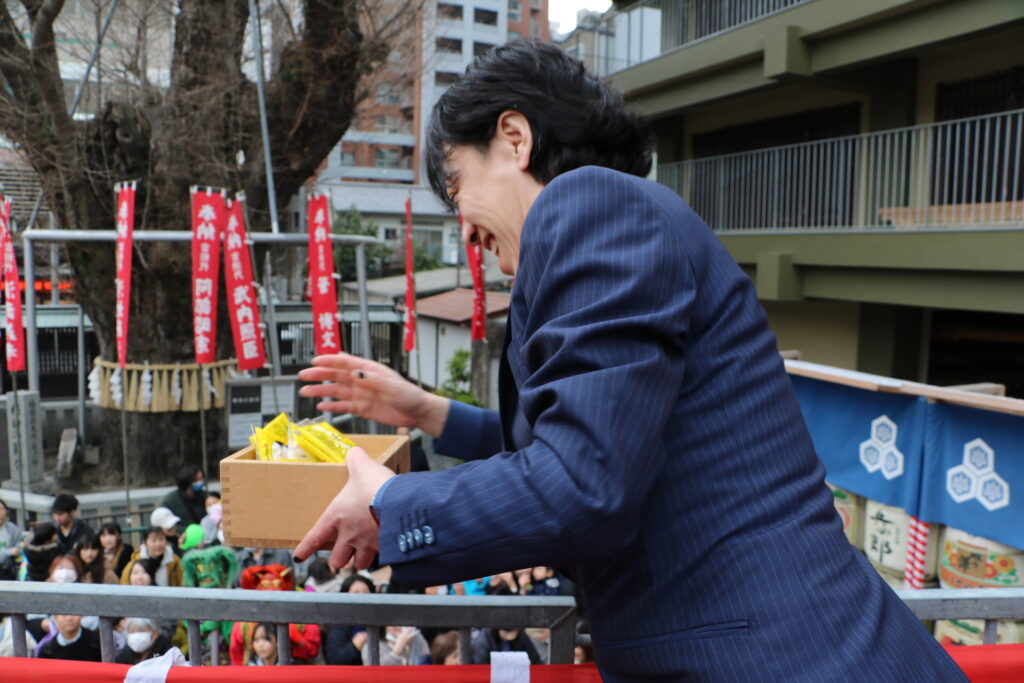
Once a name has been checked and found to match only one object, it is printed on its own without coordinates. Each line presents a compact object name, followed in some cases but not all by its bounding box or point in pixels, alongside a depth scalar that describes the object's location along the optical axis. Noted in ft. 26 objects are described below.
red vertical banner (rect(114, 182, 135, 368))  25.30
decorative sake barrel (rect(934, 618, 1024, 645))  14.80
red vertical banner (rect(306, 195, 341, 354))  27.43
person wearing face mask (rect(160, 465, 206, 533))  24.43
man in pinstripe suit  3.07
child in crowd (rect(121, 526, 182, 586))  19.93
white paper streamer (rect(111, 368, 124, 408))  33.76
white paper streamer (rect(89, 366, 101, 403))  36.04
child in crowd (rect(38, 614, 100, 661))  13.65
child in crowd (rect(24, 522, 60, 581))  19.71
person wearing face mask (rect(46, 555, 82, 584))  18.03
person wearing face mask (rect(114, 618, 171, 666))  12.61
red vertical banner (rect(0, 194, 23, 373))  27.40
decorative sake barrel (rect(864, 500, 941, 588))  18.25
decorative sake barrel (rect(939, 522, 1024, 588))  16.38
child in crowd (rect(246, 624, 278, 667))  14.66
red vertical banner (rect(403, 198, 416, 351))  36.37
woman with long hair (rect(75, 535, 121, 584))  19.45
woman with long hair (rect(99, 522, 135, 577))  20.76
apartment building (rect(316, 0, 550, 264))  132.57
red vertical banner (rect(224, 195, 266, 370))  25.50
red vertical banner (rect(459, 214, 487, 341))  37.55
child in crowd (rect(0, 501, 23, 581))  20.58
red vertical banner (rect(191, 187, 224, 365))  25.02
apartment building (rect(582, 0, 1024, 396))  28.99
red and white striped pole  18.17
